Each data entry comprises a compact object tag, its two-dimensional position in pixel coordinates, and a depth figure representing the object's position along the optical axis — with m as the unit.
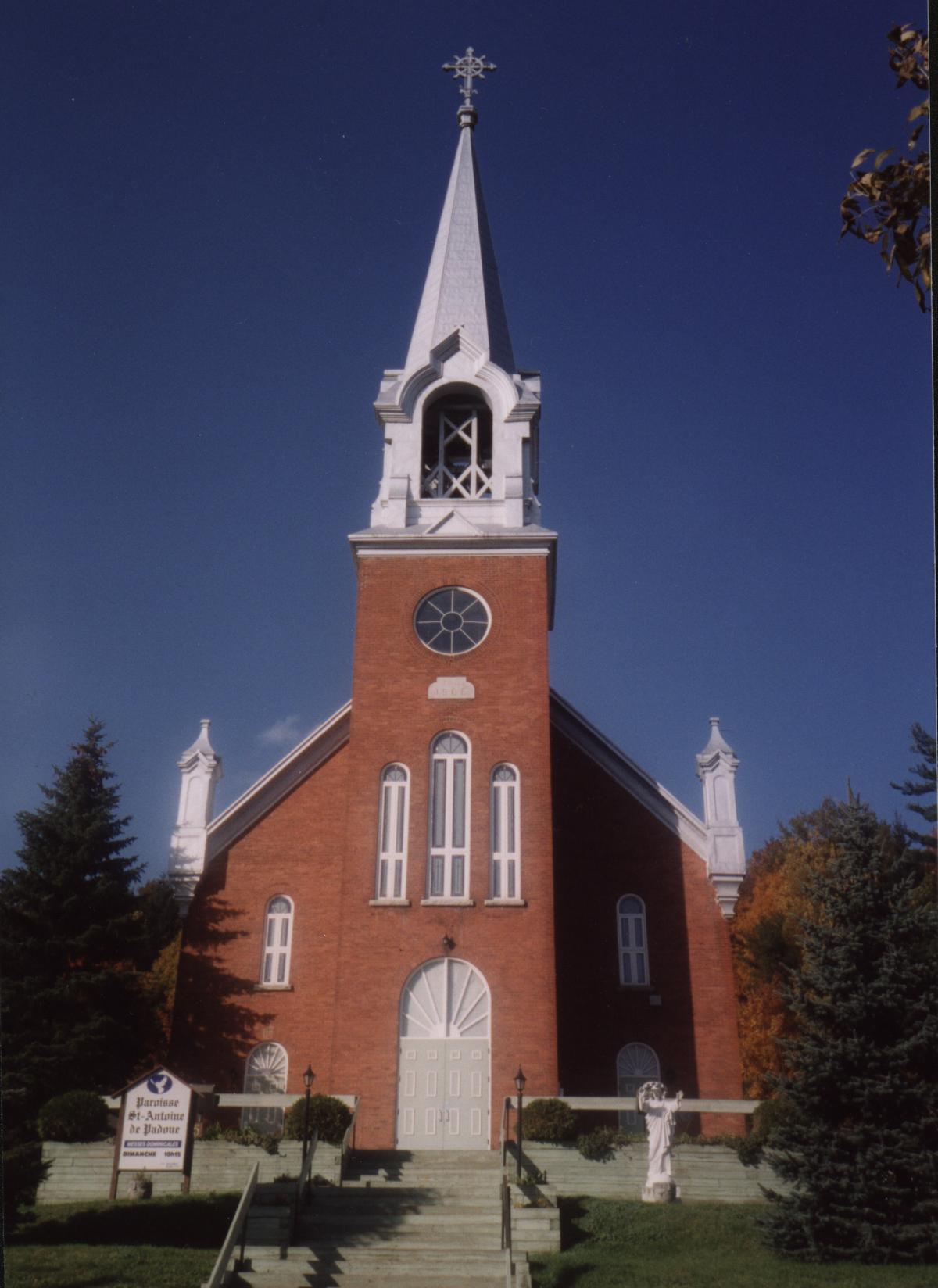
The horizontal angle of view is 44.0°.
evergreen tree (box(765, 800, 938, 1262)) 15.40
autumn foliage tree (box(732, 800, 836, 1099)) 37.88
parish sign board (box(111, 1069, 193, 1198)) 17.06
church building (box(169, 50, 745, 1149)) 23.30
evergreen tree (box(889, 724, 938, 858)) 12.12
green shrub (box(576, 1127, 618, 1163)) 19.73
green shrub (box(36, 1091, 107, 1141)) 19.84
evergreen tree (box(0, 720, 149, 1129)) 24.09
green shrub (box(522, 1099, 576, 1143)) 20.25
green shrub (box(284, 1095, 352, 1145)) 20.30
